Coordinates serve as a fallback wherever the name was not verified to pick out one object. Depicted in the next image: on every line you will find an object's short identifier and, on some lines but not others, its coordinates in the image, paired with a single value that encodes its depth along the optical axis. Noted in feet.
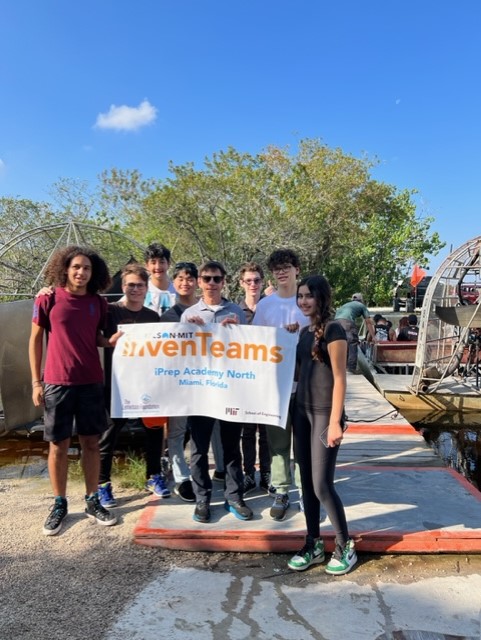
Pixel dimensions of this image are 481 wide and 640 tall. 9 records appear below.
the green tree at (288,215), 61.31
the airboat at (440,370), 31.99
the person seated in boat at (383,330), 46.85
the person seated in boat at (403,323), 50.40
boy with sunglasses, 12.01
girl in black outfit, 9.84
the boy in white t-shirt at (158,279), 15.20
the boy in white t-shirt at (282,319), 12.45
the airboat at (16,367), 17.19
